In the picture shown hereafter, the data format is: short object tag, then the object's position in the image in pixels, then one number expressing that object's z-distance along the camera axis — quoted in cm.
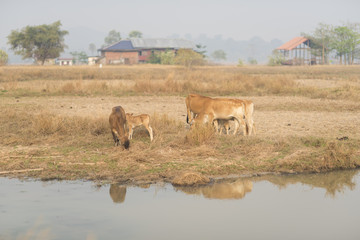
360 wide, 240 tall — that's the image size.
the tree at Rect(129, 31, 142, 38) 15927
